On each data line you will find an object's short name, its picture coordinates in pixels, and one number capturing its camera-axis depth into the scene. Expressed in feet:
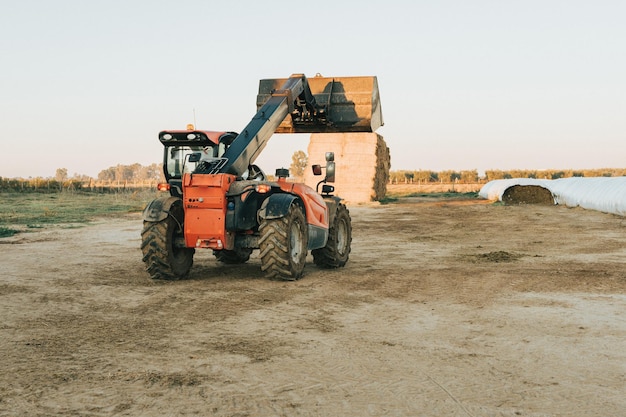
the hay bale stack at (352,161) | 119.96
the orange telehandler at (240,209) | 34.30
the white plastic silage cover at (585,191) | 86.63
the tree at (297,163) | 423.64
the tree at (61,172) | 549.83
